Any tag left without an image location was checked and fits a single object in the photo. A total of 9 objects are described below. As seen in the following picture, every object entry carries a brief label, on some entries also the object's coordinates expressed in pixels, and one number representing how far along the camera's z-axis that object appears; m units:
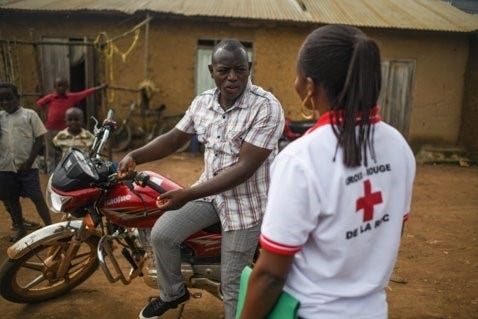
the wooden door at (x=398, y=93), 9.77
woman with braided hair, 1.10
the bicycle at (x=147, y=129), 9.27
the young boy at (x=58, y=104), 6.61
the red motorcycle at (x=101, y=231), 2.47
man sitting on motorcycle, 2.16
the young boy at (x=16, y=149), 4.16
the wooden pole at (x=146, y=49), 8.82
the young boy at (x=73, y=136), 5.17
